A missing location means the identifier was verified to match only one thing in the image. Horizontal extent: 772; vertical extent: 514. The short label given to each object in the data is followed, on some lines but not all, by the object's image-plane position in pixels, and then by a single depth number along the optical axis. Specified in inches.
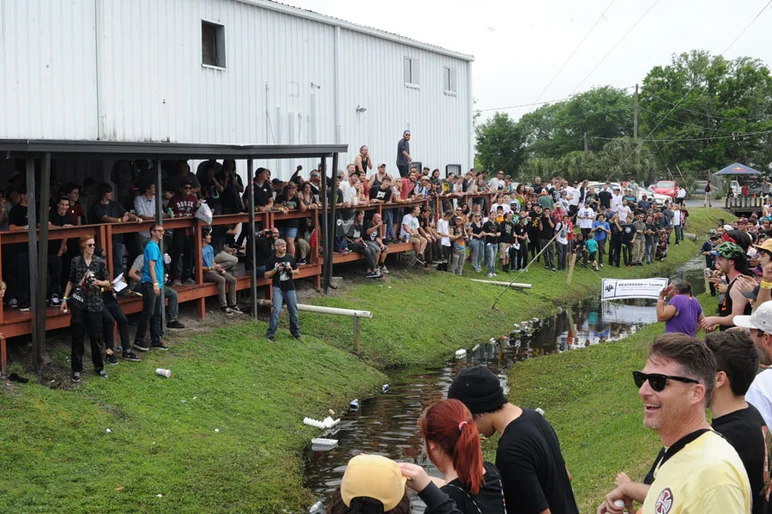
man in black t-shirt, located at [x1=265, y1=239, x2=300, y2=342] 666.2
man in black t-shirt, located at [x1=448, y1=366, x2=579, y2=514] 189.9
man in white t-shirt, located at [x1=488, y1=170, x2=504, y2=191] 1248.8
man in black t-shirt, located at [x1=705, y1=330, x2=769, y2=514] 184.7
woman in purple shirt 426.3
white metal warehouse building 674.2
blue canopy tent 2459.4
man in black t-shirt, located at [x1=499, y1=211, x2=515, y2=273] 1122.7
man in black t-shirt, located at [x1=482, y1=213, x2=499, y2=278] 1097.4
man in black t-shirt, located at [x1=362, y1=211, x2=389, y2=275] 908.0
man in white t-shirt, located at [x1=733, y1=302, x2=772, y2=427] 206.4
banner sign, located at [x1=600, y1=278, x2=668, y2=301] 963.3
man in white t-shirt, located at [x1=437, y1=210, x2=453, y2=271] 1038.4
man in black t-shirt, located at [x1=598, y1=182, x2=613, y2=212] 1401.3
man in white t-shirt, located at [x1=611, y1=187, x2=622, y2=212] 1416.2
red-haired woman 168.2
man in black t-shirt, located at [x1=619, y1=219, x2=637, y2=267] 1350.8
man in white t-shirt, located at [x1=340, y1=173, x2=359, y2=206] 872.9
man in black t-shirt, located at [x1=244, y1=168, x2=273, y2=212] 746.8
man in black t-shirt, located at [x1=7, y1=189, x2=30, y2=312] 542.9
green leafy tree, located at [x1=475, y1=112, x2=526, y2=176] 2947.8
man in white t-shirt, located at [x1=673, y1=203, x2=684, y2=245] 1656.0
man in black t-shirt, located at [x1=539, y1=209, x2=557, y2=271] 1194.0
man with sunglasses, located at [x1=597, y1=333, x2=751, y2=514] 140.4
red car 2296.6
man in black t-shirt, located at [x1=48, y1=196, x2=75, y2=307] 561.3
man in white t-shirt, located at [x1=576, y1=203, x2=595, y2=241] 1309.1
